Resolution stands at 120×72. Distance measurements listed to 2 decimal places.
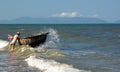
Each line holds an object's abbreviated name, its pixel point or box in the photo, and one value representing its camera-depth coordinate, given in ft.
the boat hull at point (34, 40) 88.42
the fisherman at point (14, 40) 83.82
